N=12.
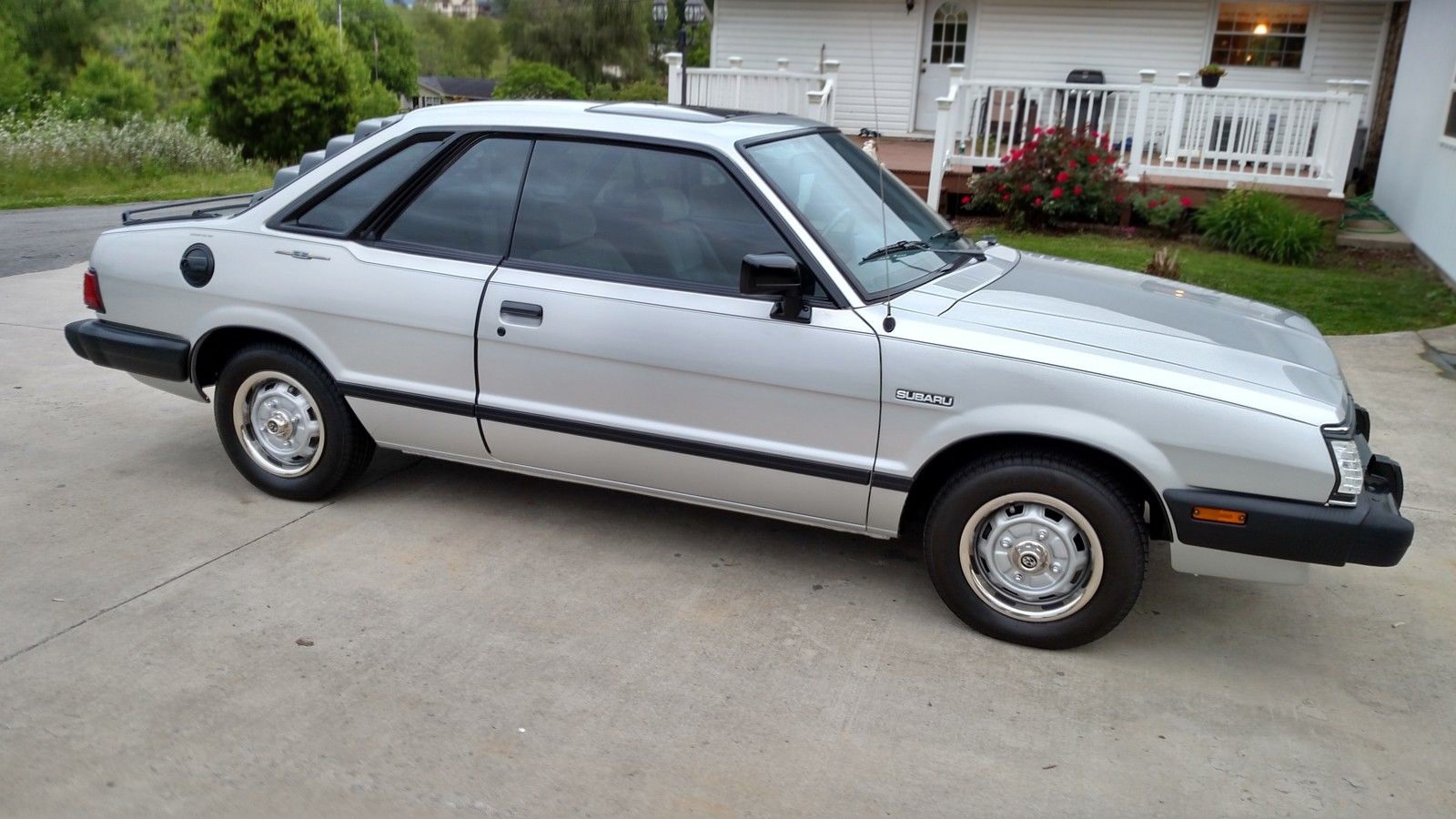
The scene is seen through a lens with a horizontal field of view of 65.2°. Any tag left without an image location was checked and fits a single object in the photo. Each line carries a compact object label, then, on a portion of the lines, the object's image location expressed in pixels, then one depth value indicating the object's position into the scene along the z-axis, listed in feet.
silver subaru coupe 12.19
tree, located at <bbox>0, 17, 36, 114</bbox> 110.83
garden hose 42.88
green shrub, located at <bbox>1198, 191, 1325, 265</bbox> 36.19
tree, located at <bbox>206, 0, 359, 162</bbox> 74.64
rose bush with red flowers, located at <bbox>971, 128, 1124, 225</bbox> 39.83
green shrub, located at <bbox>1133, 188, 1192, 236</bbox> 40.09
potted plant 46.88
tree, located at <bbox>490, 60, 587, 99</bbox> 217.36
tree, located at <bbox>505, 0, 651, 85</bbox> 252.42
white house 56.44
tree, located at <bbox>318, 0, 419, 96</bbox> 299.79
